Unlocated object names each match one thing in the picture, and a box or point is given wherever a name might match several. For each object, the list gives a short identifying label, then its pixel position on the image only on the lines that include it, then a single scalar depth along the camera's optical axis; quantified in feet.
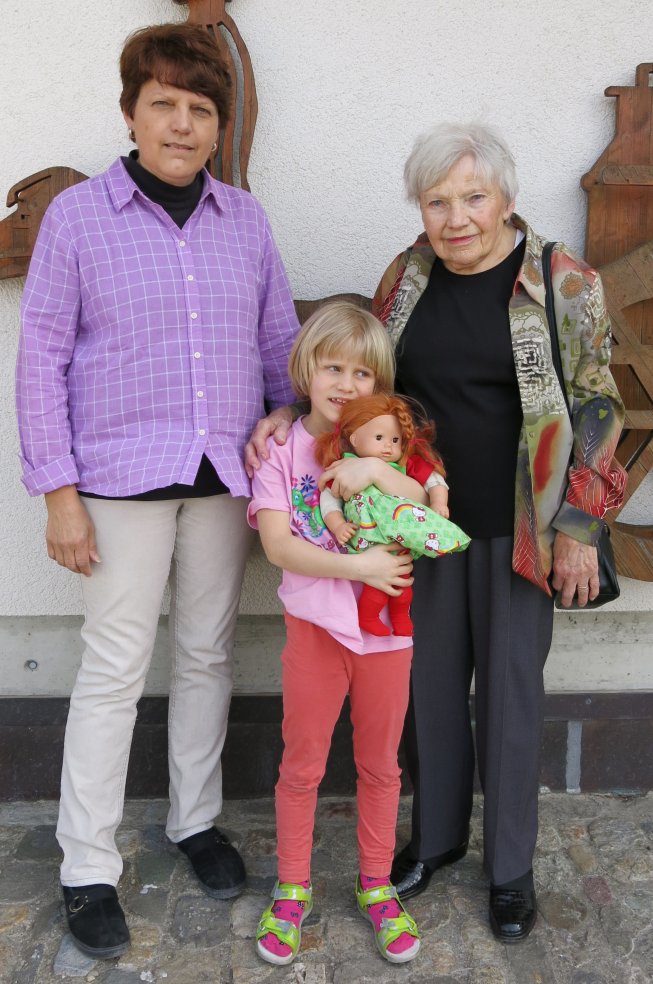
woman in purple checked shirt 7.34
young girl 7.16
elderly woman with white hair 7.25
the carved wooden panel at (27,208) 8.90
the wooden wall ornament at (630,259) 8.94
